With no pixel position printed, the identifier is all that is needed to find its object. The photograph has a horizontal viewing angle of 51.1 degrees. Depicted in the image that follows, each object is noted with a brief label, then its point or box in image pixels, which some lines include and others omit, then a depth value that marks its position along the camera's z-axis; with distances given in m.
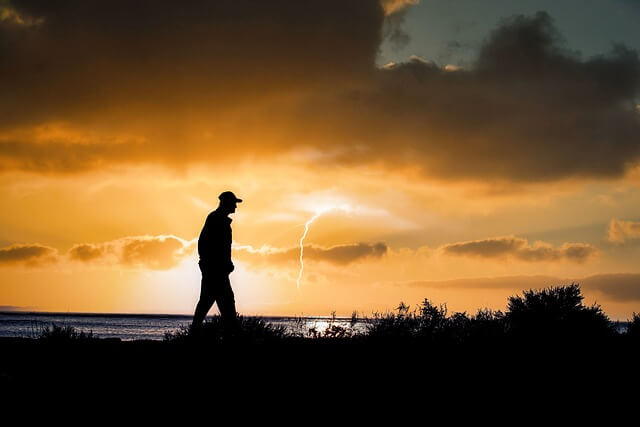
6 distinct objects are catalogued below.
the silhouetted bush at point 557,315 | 17.61
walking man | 13.48
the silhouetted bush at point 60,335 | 15.05
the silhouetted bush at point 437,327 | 15.57
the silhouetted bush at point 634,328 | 18.58
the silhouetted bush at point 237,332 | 13.37
